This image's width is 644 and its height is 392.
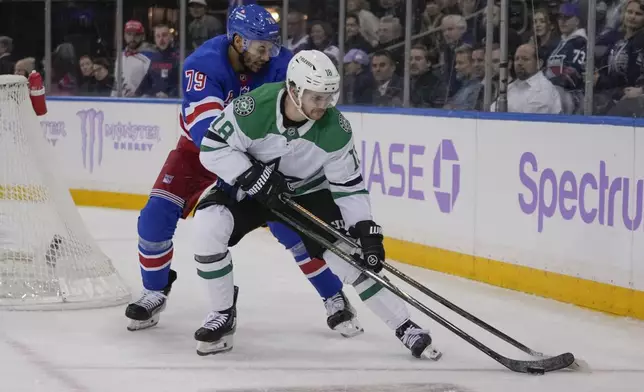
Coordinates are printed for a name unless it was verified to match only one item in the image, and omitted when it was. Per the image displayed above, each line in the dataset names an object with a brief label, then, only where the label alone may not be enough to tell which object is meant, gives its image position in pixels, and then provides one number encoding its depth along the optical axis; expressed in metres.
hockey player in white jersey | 7.05
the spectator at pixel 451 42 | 11.22
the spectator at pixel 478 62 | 10.95
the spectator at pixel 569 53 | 9.63
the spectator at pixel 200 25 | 15.13
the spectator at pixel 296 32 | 13.64
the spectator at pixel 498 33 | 10.44
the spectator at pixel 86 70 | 16.64
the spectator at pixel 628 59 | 9.04
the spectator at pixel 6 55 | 17.04
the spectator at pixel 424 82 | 11.45
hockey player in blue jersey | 7.77
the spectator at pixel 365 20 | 12.52
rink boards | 8.86
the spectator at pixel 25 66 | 16.96
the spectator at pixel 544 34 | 9.94
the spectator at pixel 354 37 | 12.71
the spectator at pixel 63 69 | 16.83
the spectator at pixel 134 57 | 16.10
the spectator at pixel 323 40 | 13.11
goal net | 8.91
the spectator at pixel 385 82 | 12.08
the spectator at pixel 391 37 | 12.13
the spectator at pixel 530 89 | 9.91
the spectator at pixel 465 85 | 10.96
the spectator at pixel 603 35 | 9.32
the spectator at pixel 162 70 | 15.76
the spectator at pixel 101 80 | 16.44
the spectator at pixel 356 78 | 12.62
